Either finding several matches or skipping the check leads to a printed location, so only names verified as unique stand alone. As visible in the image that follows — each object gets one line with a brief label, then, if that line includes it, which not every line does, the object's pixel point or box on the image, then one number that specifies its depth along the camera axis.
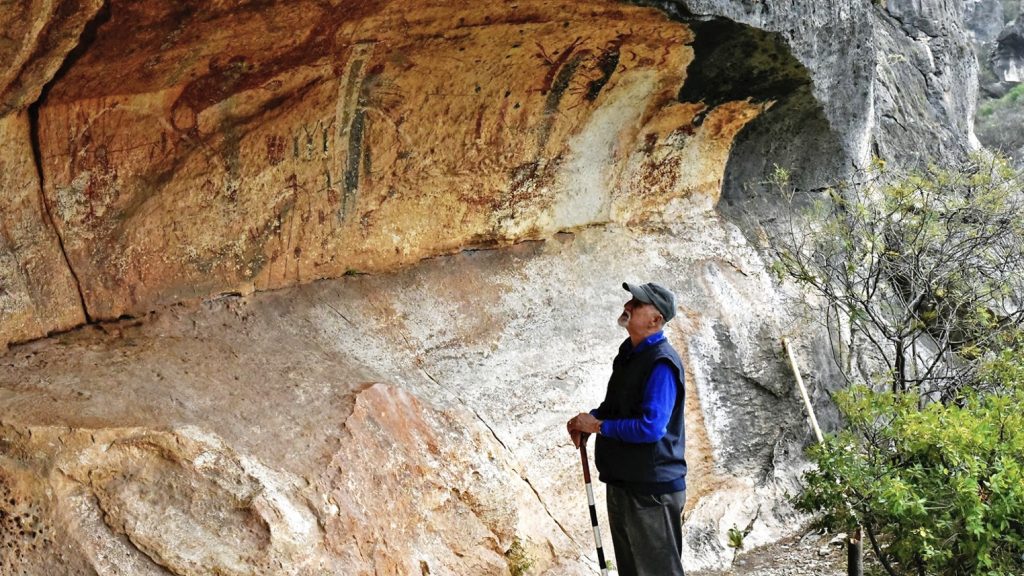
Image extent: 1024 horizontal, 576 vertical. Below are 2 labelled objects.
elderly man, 3.18
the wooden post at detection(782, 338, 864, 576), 4.40
